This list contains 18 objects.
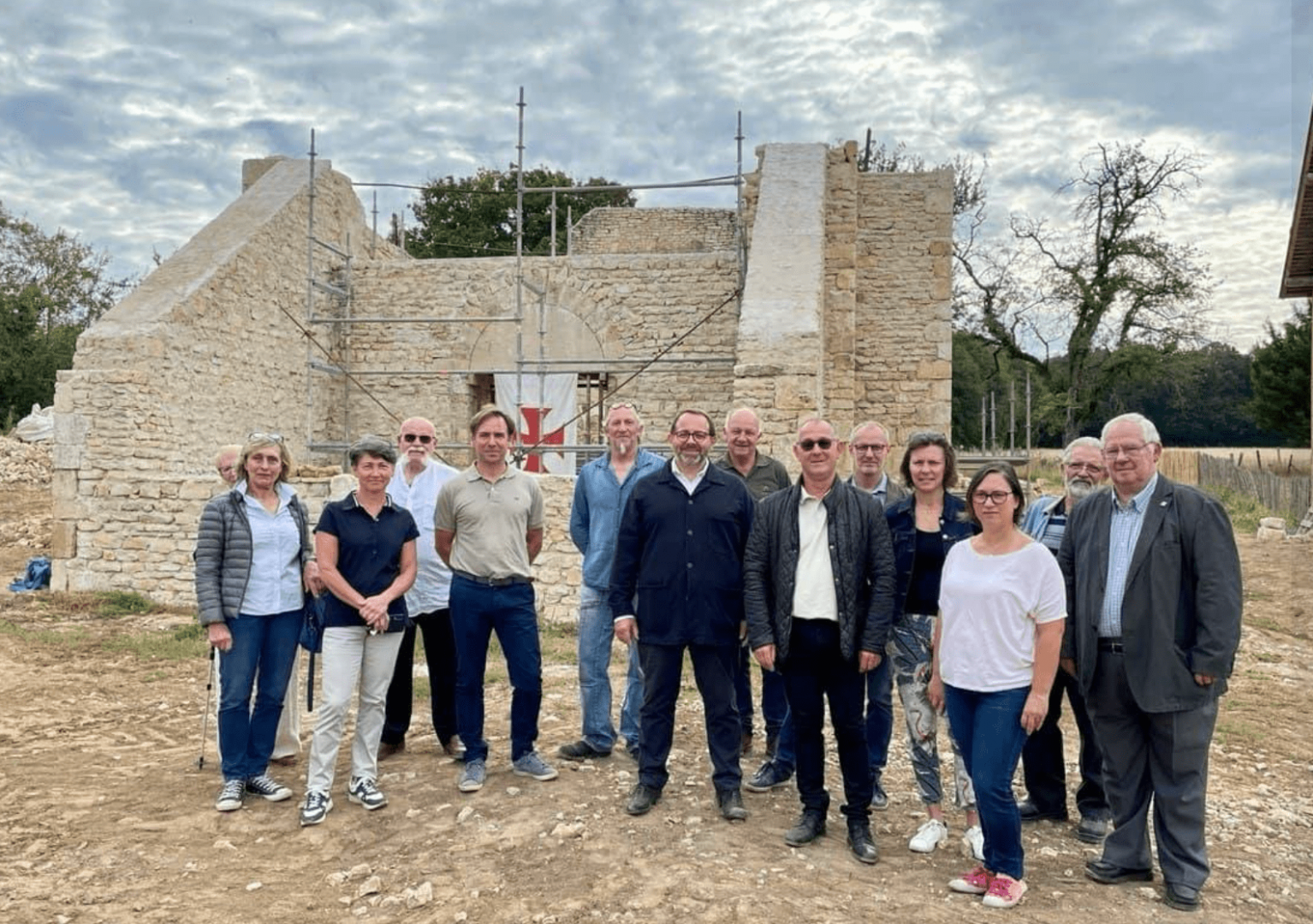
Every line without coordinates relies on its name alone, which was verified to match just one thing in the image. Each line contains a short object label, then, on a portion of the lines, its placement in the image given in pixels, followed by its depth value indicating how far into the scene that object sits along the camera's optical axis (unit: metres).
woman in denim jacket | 3.68
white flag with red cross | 11.89
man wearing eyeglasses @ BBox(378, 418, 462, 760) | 4.60
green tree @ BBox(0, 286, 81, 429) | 23.42
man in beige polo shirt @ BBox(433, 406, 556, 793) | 4.25
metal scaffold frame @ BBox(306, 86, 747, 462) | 11.28
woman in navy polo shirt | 4.00
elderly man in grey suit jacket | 3.26
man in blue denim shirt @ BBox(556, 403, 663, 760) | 4.65
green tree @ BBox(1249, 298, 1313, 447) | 26.58
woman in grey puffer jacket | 4.09
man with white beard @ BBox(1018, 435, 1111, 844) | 3.96
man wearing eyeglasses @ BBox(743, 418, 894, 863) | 3.55
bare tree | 23.81
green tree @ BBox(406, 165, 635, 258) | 30.58
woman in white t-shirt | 3.19
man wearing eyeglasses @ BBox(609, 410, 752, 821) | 3.89
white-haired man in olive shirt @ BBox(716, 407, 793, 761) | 4.60
